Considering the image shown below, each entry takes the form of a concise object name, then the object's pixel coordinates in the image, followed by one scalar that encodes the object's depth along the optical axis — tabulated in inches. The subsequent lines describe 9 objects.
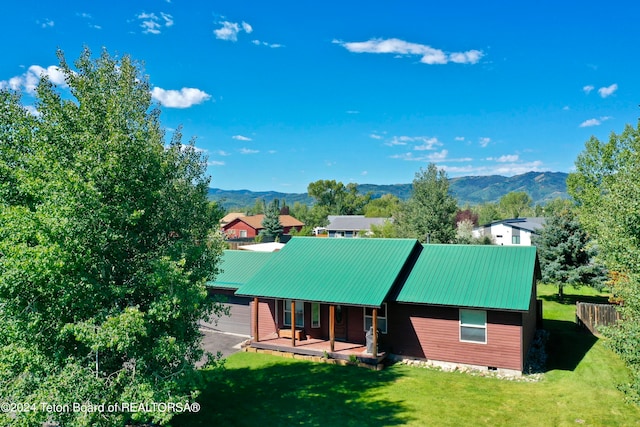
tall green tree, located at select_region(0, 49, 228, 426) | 319.6
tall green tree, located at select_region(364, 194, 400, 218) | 3700.8
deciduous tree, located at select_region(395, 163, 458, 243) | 1518.2
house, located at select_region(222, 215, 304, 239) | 3026.6
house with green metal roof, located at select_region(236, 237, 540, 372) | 640.4
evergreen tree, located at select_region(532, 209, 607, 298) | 1106.6
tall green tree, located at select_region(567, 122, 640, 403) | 355.9
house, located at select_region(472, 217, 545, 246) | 2182.6
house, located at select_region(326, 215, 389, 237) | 2884.6
